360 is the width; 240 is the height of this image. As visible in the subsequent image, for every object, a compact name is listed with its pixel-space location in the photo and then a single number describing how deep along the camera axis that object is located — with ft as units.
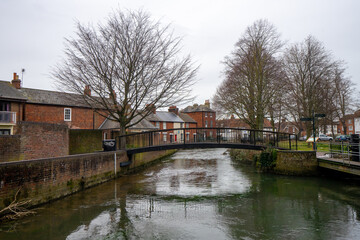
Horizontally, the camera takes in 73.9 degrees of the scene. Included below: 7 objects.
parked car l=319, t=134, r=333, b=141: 107.78
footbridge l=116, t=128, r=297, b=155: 47.96
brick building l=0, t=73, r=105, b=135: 65.77
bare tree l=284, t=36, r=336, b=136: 73.49
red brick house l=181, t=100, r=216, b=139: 186.50
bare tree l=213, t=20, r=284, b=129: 64.90
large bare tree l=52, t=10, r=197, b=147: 49.37
